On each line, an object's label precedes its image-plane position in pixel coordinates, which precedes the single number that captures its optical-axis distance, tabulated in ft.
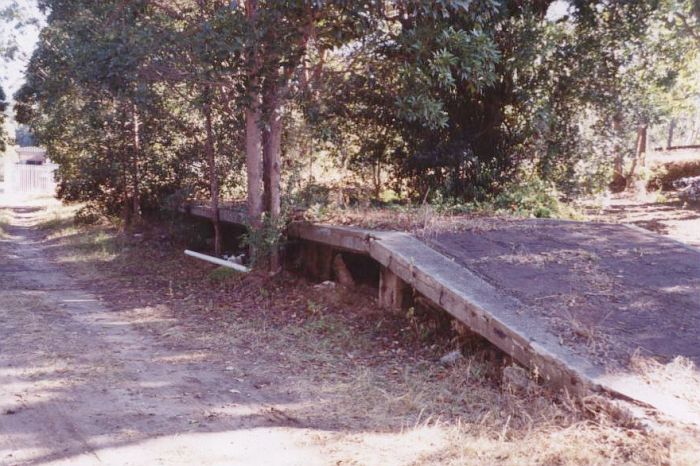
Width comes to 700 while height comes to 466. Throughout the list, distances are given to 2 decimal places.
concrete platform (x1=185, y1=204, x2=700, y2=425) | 14.67
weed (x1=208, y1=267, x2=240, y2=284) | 31.73
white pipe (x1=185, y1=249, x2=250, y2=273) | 31.76
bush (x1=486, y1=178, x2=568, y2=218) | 35.10
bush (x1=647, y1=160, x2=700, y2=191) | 65.67
